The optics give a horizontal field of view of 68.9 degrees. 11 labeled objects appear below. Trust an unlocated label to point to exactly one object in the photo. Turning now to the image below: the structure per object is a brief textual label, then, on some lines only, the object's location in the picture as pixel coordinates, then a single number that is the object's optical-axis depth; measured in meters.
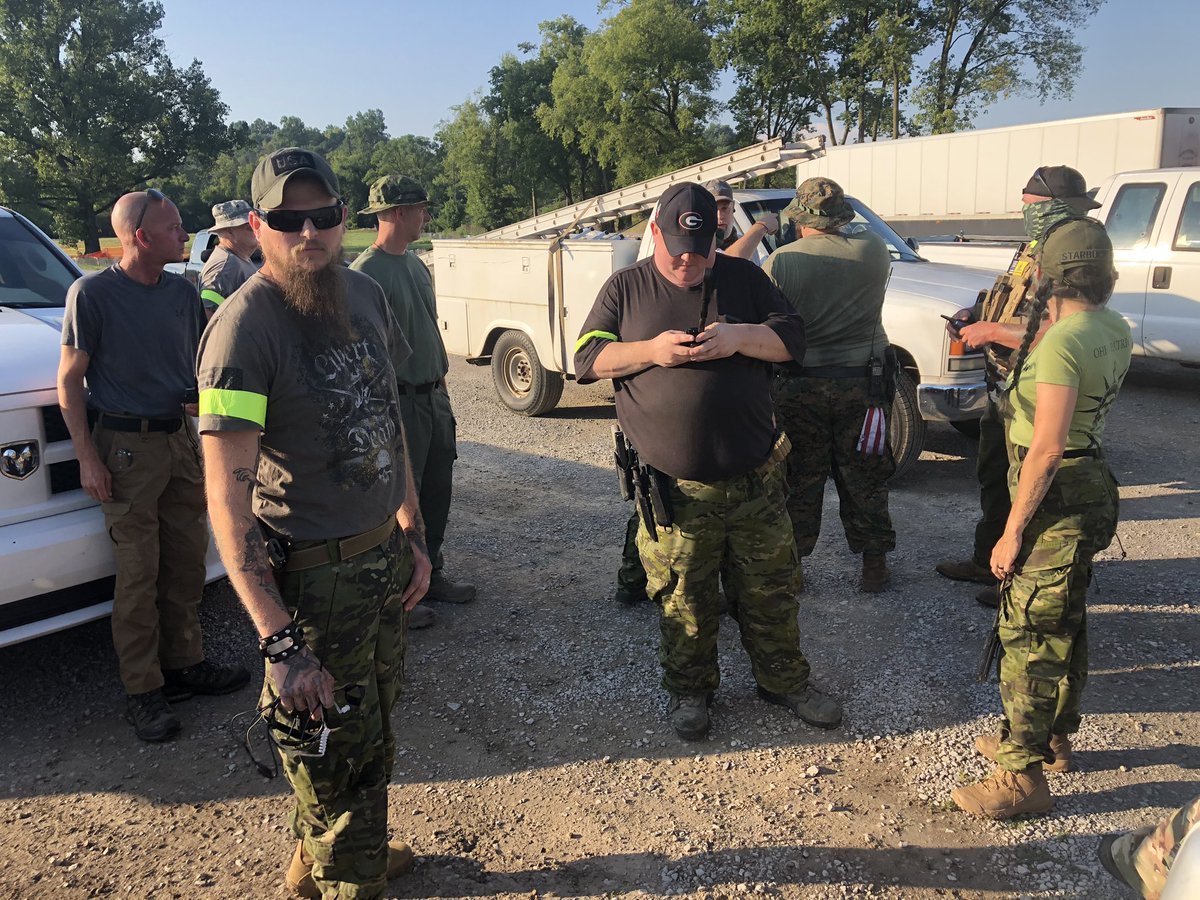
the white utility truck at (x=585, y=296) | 6.09
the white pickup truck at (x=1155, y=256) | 8.50
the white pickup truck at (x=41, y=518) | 3.30
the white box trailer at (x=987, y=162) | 13.72
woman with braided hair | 2.71
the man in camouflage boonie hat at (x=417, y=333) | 4.28
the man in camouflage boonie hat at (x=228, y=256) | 4.54
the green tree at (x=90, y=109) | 45.03
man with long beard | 2.04
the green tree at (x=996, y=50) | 36.16
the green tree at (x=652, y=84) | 41.59
